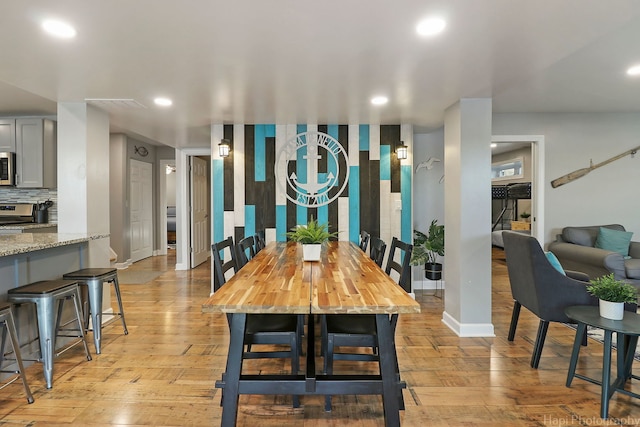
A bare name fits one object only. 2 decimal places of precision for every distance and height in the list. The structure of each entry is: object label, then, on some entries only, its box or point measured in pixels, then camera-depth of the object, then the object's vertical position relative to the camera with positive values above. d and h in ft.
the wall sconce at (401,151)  14.03 +2.14
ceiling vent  10.73 +3.14
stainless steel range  15.40 -0.32
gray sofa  12.28 -1.76
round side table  6.49 -2.66
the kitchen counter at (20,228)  13.53 -0.80
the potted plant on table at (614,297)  6.79 -1.70
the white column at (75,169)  11.14 +1.15
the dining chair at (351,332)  6.46 -2.26
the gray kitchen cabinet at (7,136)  14.88 +2.88
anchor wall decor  14.26 +1.51
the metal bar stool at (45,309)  7.60 -2.17
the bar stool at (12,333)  6.69 -2.39
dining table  4.87 -1.37
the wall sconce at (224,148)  13.80 +2.22
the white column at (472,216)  10.63 -0.28
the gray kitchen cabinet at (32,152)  14.84 +2.23
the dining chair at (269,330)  6.50 -2.28
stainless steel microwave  14.82 +1.56
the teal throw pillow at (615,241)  13.53 -1.28
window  27.53 +2.99
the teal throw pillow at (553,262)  8.84 -1.37
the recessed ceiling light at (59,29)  6.18 +3.11
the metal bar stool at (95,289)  9.38 -2.20
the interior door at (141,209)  22.36 -0.16
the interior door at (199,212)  21.58 -0.33
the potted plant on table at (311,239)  8.25 -0.74
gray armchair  8.34 -1.93
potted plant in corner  14.83 -1.76
